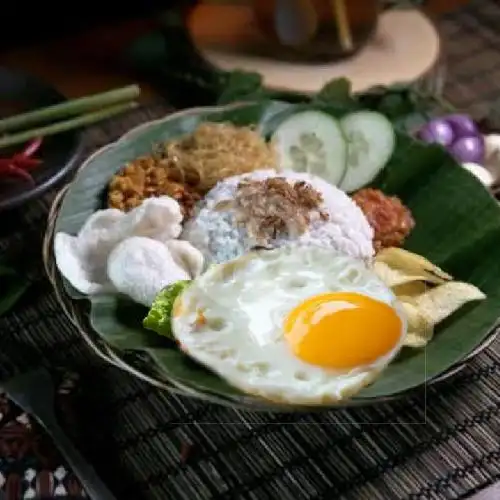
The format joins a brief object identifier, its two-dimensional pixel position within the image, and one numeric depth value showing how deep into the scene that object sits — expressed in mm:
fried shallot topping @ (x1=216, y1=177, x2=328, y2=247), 757
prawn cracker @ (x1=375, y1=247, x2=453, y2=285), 756
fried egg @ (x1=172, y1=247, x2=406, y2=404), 674
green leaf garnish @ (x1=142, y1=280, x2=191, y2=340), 707
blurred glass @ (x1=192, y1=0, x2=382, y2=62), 1014
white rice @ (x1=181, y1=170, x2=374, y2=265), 764
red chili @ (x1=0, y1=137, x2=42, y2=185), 828
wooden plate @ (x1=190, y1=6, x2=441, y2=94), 1003
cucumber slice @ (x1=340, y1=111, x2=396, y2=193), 828
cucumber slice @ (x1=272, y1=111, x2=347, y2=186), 830
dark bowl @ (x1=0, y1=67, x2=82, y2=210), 809
